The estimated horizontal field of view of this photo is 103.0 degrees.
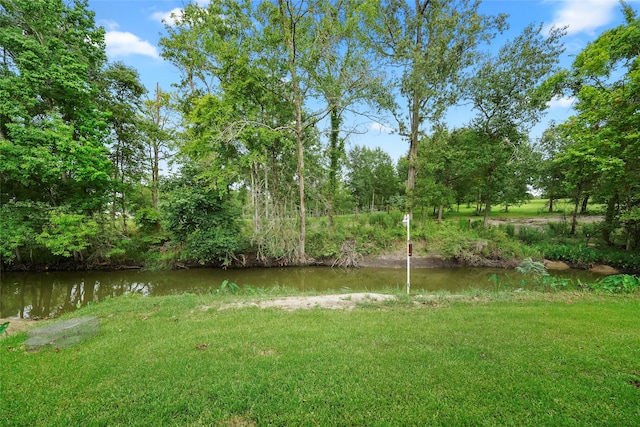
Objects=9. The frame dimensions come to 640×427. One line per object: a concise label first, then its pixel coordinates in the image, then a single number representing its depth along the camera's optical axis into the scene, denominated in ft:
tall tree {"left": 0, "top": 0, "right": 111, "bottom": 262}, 27.27
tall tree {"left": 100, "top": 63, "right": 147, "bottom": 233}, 39.70
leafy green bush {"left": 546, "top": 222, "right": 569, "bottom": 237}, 47.12
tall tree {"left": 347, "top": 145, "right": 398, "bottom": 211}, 84.12
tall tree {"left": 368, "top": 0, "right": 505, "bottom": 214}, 39.75
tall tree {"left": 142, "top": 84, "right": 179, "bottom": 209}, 46.28
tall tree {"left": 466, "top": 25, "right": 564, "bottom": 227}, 39.04
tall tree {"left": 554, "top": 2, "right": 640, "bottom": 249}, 29.84
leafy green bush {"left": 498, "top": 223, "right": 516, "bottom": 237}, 47.07
